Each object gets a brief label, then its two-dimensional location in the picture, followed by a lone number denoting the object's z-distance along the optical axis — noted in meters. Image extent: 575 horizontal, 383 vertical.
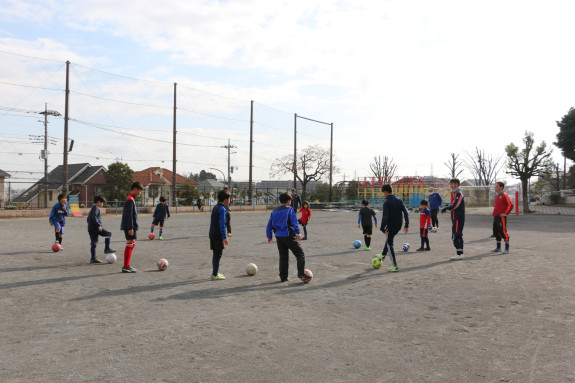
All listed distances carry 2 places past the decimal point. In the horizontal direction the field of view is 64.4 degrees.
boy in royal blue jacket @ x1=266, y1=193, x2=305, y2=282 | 8.38
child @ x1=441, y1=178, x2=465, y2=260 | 11.25
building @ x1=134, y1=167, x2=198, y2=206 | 65.05
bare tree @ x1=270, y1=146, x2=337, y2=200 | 54.56
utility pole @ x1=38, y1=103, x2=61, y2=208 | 46.22
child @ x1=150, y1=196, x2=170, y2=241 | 15.80
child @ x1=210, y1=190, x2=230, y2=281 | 8.48
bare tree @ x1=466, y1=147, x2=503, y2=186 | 81.62
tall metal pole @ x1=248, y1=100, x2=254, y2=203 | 48.32
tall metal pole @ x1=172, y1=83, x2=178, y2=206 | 41.88
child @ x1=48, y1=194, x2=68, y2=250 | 12.60
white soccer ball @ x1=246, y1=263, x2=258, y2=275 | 8.88
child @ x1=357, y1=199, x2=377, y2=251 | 12.84
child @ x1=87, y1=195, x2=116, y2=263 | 10.66
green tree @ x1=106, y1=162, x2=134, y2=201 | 48.84
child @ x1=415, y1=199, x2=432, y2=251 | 12.78
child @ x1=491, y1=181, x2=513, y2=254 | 12.23
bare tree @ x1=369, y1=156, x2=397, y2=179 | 84.00
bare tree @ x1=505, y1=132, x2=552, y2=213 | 37.75
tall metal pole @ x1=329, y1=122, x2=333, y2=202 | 52.52
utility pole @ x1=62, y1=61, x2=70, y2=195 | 33.94
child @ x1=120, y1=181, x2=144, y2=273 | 9.26
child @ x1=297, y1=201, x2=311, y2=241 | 16.12
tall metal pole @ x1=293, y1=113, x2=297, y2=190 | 52.50
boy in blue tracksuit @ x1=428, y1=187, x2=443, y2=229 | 15.59
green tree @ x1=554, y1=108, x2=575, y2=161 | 40.56
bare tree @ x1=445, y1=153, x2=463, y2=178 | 78.44
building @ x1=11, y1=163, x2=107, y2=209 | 57.25
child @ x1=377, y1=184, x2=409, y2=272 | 9.48
